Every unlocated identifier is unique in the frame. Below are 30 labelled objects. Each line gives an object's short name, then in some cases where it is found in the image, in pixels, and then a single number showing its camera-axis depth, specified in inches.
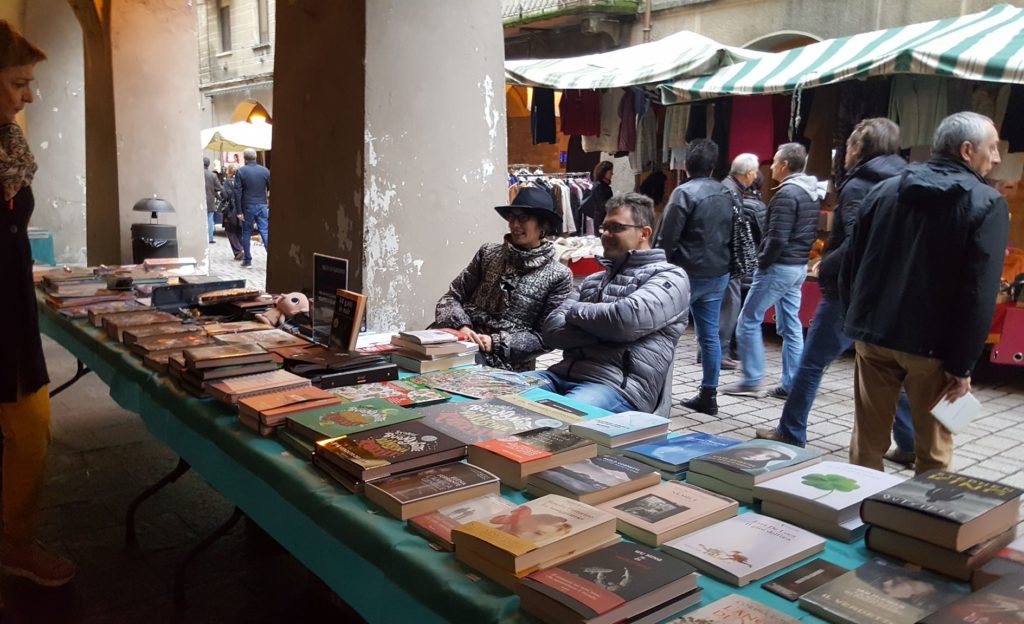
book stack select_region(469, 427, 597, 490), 69.7
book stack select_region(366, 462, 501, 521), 63.4
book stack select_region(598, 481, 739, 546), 58.7
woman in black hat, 141.7
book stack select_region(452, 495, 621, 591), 52.3
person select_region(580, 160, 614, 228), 381.4
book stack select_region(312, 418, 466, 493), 69.1
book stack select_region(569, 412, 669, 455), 76.7
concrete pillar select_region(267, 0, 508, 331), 142.4
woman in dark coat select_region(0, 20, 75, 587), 104.1
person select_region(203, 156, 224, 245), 559.7
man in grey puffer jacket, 123.4
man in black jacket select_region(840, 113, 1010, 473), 115.0
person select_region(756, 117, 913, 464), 159.8
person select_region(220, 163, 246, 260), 517.7
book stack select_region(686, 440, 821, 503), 66.2
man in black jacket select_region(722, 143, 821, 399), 208.7
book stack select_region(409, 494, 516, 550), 58.9
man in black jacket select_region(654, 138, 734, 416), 209.8
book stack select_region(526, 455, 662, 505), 64.8
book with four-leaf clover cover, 59.8
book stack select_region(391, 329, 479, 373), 115.3
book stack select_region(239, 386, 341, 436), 83.6
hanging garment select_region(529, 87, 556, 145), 375.2
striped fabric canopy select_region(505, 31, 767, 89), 287.4
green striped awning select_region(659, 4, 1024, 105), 209.3
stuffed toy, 141.7
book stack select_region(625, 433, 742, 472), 71.8
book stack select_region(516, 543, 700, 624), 47.1
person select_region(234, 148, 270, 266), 502.3
